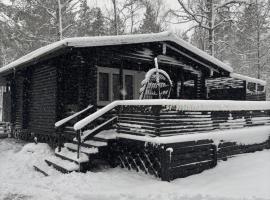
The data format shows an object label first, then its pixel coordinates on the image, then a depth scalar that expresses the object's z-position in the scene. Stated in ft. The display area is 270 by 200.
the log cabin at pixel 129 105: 28.27
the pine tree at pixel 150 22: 115.27
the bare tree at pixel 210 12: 68.62
